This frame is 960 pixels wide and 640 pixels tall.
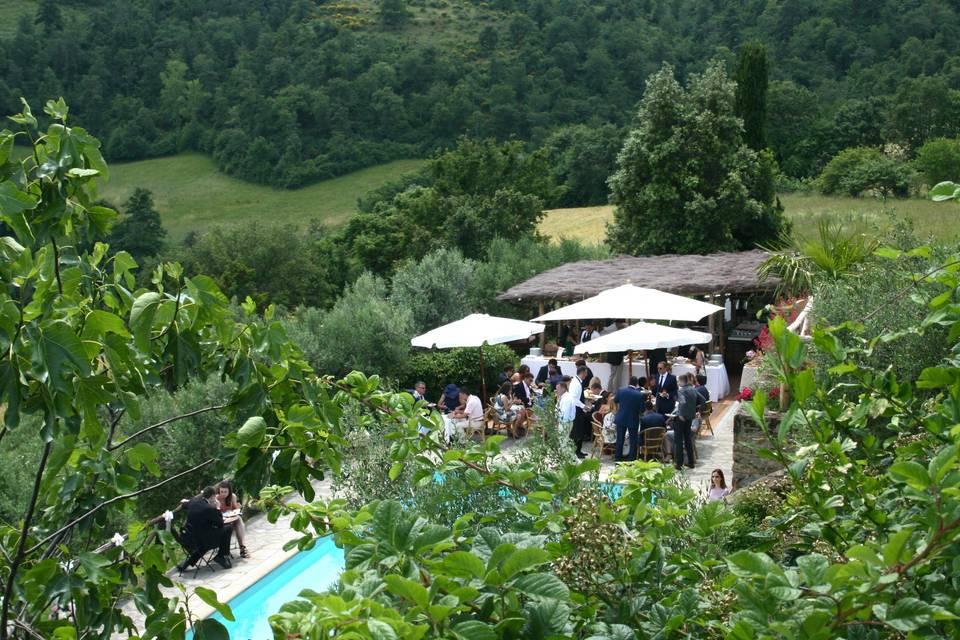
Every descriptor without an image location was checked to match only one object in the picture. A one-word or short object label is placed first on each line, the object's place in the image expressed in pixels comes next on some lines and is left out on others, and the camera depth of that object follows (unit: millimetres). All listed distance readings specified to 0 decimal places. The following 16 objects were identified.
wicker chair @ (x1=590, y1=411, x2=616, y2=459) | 12500
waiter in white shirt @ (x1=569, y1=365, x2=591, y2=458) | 12695
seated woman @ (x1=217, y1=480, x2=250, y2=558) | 10500
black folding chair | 9844
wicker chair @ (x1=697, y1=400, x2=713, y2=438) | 13141
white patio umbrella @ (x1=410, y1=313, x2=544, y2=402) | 15125
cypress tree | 30531
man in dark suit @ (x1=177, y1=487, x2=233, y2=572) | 9781
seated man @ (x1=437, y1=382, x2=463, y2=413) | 14195
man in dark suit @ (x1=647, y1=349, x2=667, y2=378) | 16375
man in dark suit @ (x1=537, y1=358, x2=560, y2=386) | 15094
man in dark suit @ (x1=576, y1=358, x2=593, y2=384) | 14965
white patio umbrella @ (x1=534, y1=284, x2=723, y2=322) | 15211
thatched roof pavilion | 18484
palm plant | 13773
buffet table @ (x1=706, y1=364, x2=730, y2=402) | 16094
